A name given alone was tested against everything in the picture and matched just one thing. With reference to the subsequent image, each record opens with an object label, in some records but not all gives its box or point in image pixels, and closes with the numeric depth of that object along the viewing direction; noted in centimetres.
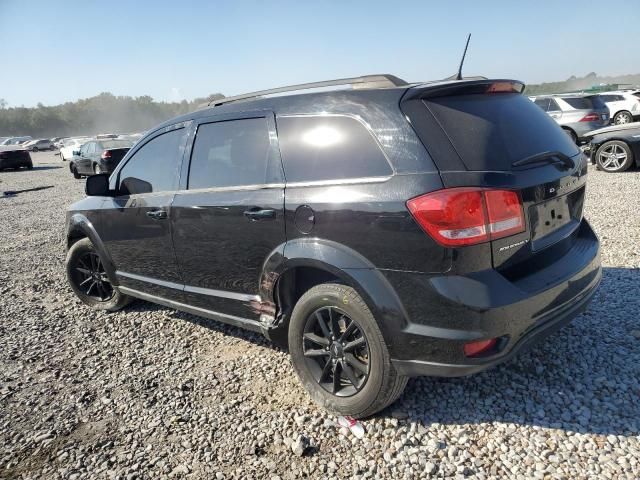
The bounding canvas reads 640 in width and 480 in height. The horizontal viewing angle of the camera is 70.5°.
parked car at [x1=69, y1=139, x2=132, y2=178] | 1634
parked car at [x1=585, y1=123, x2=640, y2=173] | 967
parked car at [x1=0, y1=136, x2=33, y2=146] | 4166
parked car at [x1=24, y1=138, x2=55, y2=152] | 4508
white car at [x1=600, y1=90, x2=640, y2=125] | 1770
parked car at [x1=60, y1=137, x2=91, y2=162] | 2758
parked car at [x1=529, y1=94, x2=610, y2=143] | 1379
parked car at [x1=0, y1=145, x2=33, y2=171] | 2266
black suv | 211
